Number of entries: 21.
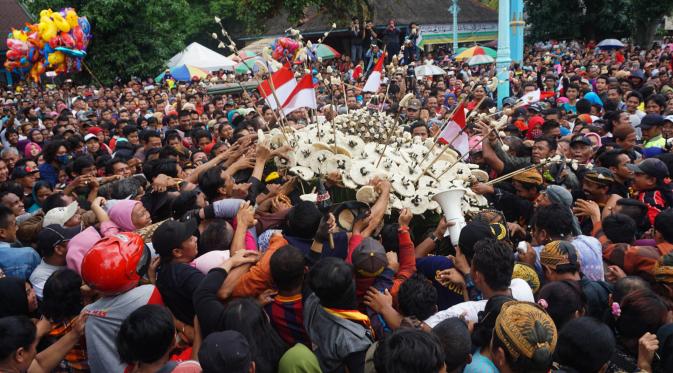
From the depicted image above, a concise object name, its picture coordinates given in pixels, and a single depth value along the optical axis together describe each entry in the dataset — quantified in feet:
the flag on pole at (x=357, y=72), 28.44
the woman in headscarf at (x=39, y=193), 20.63
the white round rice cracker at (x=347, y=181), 14.97
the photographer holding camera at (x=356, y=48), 100.53
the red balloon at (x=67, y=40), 57.57
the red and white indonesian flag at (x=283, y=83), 17.15
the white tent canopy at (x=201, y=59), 73.92
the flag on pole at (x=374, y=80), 19.25
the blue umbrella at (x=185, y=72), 71.00
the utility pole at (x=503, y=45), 39.75
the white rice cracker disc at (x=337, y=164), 15.39
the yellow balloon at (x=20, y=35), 57.93
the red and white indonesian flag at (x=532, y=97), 22.47
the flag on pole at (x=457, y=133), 16.34
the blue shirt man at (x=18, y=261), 14.49
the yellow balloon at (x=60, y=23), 57.98
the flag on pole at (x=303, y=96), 17.11
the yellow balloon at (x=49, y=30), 56.29
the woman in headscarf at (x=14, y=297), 11.86
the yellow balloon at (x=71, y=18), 60.29
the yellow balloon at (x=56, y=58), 56.39
